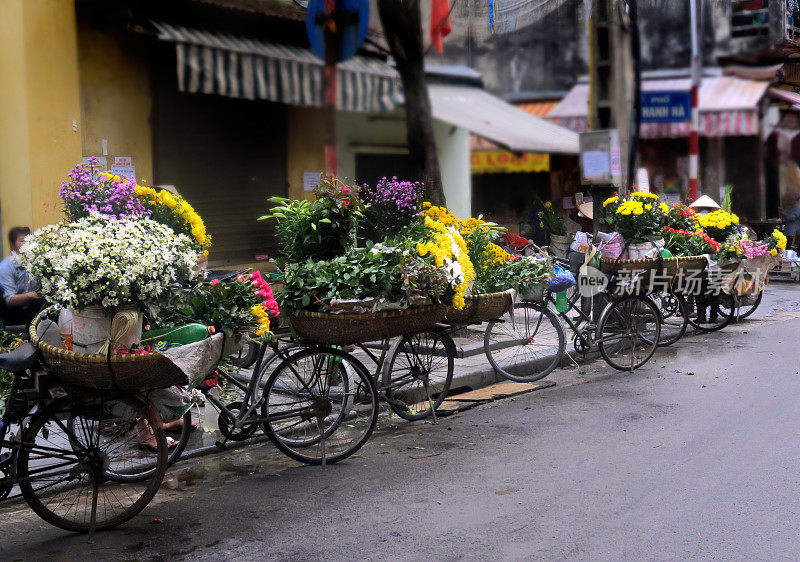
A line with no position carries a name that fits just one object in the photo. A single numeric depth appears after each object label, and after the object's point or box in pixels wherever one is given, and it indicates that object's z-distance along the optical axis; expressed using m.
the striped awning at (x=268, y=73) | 9.41
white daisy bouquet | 4.21
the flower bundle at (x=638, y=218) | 8.59
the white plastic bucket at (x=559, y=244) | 9.77
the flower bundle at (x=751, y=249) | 10.27
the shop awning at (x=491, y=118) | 11.74
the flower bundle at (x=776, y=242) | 10.84
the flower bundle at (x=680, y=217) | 9.66
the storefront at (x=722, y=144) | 15.93
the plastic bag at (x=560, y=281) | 7.73
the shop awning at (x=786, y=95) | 19.61
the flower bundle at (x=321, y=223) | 5.59
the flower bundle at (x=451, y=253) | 5.56
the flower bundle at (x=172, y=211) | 6.00
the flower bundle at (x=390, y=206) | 6.31
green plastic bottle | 4.65
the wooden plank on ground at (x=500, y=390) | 7.32
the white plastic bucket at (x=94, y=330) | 4.44
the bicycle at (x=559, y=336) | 7.79
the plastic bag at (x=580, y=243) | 8.67
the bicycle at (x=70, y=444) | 4.27
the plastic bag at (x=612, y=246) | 8.70
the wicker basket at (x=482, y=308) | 6.41
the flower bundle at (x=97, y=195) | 5.71
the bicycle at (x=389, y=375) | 5.34
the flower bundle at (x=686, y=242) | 9.43
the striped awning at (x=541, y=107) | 12.76
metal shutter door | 9.77
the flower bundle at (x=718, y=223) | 10.18
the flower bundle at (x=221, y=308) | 4.75
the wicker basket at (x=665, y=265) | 8.40
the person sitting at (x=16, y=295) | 7.13
